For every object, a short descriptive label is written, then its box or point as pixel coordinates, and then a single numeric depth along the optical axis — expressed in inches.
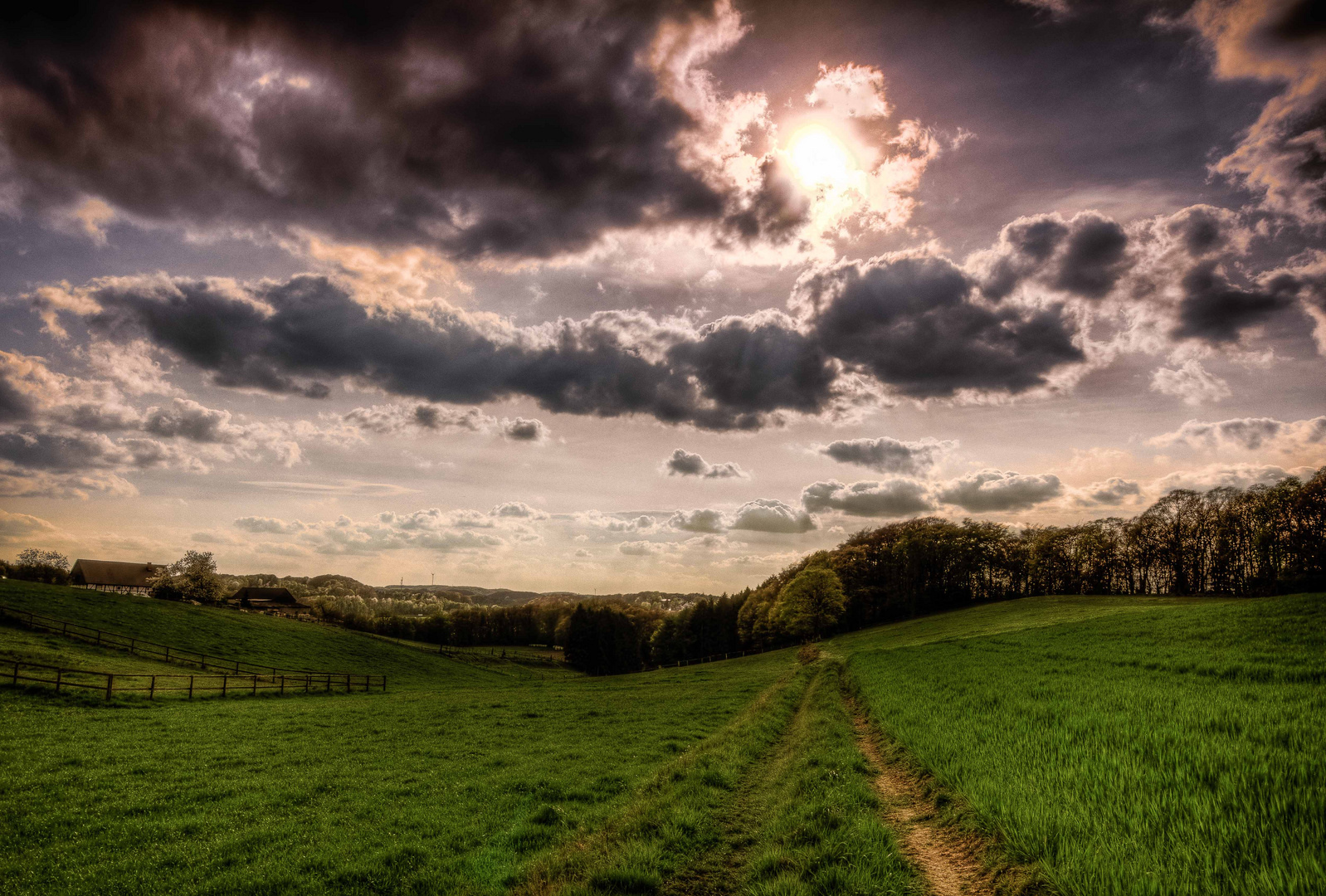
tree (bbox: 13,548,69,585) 3725.4
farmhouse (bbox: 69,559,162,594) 4995.1
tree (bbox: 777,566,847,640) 3152.6
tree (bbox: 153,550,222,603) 3309.5
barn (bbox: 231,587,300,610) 4977.9
